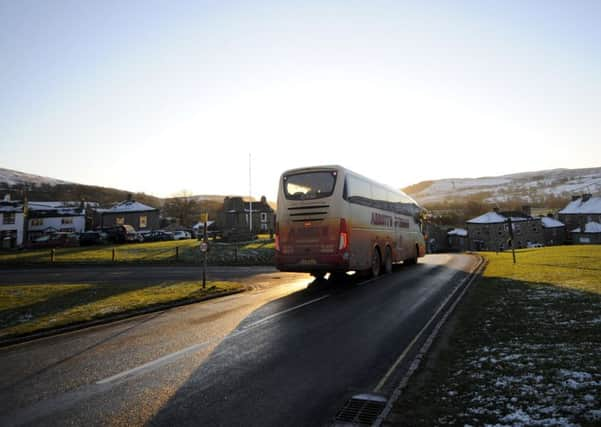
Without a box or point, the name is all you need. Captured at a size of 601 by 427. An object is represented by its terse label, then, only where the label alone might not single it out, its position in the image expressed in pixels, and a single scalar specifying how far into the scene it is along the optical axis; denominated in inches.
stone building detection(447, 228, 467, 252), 3828.2
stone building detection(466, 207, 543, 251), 3373.5
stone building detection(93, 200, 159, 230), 2652.6
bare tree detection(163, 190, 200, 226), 4050.2
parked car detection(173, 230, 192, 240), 2307.1
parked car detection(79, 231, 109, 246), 1740.9
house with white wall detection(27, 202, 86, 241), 2655.0
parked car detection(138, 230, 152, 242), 2011.7
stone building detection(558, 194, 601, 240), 3410.4
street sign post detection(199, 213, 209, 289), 583.2
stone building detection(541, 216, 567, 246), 3523.6
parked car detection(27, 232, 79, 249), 1708.9
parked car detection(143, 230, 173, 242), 2095.2
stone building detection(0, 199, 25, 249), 2217.0
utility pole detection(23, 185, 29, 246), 2454.4
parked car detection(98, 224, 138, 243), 1851.6
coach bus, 531.2
